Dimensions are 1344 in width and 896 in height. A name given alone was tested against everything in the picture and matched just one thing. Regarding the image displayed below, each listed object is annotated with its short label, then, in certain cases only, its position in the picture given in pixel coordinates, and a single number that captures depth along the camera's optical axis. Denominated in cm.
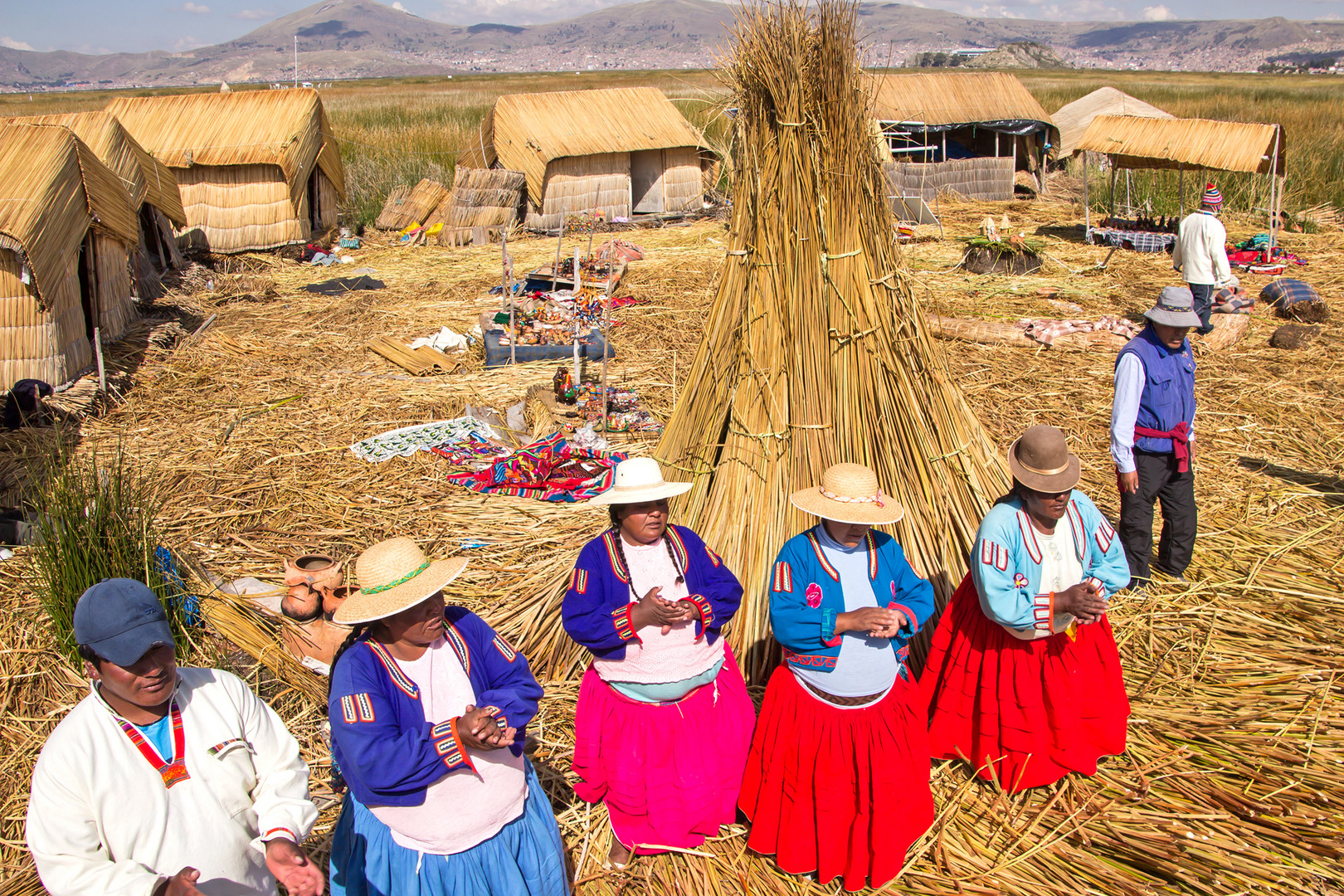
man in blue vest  371
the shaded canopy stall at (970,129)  1725
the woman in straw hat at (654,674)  251
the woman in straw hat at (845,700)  244
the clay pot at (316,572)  394
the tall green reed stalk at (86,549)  372
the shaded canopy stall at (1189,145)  1106
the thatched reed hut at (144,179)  1055
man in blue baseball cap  175
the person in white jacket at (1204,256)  772
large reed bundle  304
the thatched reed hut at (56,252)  727
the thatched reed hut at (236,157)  1330
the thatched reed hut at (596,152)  1515
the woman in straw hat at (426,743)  197
